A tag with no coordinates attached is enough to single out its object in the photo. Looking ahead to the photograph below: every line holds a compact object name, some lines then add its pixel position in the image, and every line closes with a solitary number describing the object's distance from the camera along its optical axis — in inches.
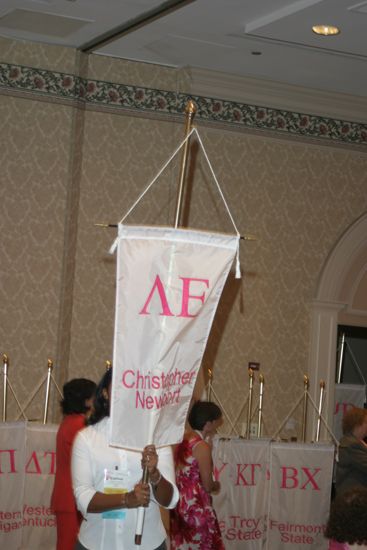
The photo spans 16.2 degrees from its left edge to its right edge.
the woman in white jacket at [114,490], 184.4
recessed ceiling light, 337.1
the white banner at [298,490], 337.1
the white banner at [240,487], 336.5
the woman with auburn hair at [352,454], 303.5
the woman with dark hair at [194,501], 273.1
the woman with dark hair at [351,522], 174.7
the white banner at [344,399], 436.7
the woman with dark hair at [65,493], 255.9
